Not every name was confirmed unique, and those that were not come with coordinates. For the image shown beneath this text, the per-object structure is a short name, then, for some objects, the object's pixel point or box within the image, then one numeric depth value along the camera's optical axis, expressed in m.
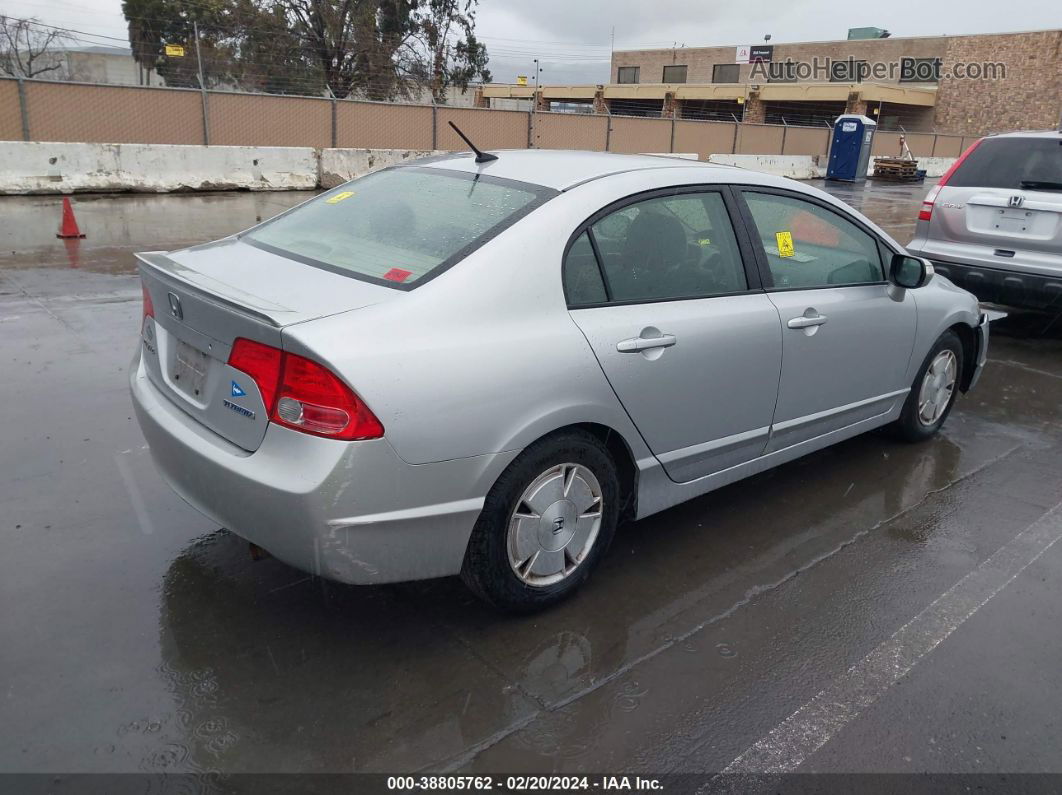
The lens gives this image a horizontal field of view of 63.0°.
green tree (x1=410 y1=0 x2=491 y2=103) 35.06
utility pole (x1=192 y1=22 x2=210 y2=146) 17.27
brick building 45.91
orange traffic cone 10.45
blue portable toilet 28.16
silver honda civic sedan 2.64
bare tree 24.03
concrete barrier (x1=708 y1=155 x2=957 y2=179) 27.44
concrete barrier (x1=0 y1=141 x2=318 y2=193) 14.08
